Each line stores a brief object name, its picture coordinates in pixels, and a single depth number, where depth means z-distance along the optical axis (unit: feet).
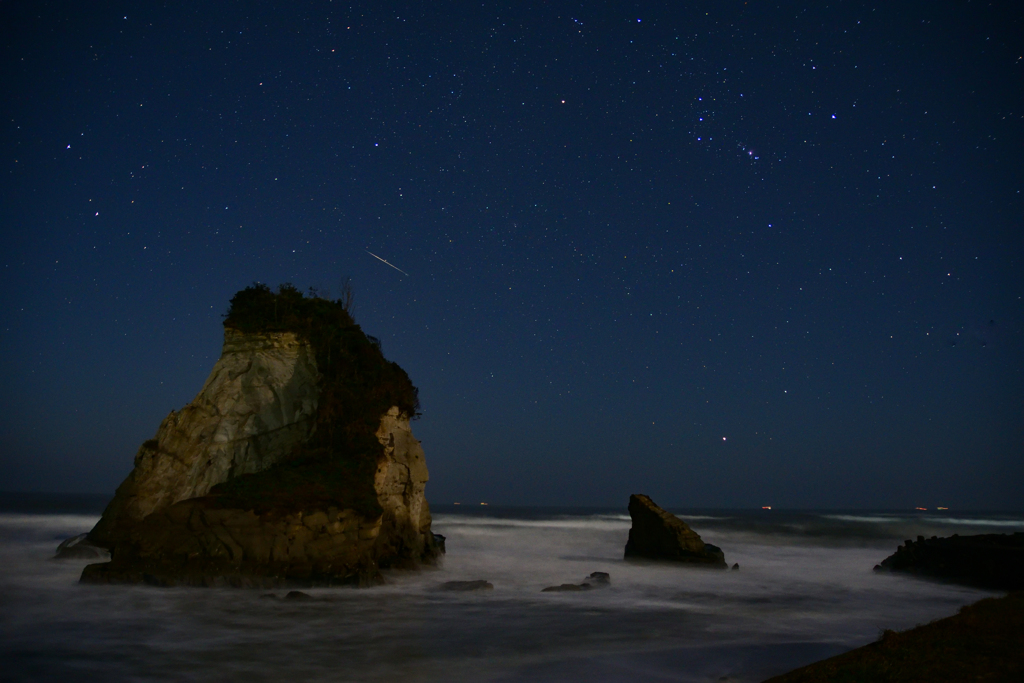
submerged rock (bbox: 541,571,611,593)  60.63
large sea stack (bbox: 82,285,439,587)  53.06
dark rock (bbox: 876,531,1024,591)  67.77
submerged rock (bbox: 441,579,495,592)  58.54
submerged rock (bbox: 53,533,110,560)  72.54
